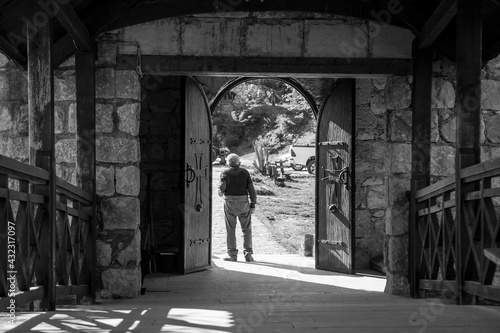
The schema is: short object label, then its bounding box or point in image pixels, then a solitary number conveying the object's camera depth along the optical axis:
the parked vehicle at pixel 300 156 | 26.77
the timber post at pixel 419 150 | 5.80
